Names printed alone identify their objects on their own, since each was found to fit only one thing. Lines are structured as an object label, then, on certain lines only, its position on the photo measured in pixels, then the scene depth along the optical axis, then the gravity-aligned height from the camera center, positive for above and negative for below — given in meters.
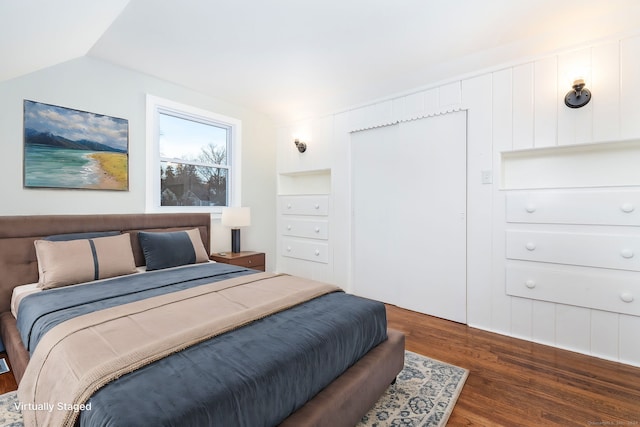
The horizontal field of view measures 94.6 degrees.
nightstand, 3.38 -0.55
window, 3.14 +0.64
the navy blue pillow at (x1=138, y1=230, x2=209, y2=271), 2.60 -0.34
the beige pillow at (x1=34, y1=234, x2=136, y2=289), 2.06 -0.36
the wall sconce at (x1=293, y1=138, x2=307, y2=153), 4.10 +0.92
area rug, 1.53 -1.08
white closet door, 2.88 -0.03
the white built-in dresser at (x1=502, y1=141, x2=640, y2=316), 2.12 -0.11
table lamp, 3.53 -0.10
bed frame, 1.28 -0.73
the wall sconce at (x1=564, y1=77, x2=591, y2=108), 2.20 +0.88
